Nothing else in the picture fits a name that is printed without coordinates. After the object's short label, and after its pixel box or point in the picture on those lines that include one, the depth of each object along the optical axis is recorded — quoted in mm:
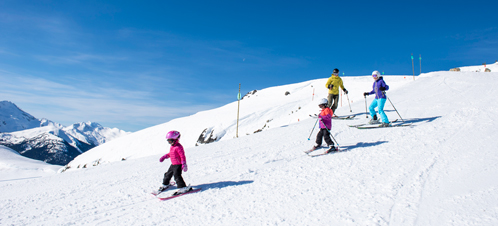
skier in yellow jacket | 12805
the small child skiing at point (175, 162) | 5867
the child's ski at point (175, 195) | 5426
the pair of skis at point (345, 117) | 13086
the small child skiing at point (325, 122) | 7613
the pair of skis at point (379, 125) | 9627
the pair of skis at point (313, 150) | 7461
